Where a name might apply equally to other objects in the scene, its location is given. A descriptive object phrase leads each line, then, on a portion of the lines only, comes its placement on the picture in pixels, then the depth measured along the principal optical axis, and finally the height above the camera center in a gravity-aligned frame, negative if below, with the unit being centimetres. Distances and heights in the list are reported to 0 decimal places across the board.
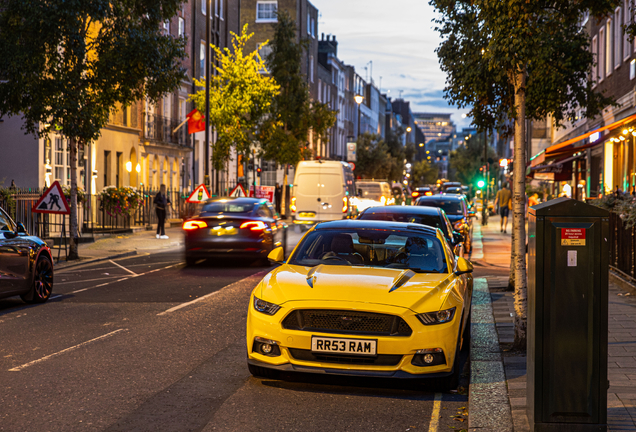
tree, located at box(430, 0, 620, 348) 888 +186
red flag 3716 +320
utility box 500 -75
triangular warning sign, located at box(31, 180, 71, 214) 1853 -18
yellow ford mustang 633 -101
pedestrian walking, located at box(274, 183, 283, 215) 5117 -14
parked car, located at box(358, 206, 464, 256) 1388 -36
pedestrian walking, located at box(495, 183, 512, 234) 3289 -26
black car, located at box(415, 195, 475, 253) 2312 -31
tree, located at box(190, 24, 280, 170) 3969 +449
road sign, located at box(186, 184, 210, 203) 2843 -2
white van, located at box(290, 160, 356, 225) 2989 +14
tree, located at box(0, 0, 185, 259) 1858 +309
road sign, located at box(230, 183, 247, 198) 3271 +10
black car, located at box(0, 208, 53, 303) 1091 -98
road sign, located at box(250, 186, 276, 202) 4559 +15
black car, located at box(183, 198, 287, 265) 1723 -88
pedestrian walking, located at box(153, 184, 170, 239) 2783 -58
